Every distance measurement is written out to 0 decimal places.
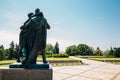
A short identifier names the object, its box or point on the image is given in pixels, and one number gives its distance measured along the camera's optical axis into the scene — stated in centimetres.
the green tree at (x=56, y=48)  3823
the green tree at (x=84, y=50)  3666
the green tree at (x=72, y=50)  3677
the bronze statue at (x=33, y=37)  371
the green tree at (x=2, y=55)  2117
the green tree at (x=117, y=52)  2296
